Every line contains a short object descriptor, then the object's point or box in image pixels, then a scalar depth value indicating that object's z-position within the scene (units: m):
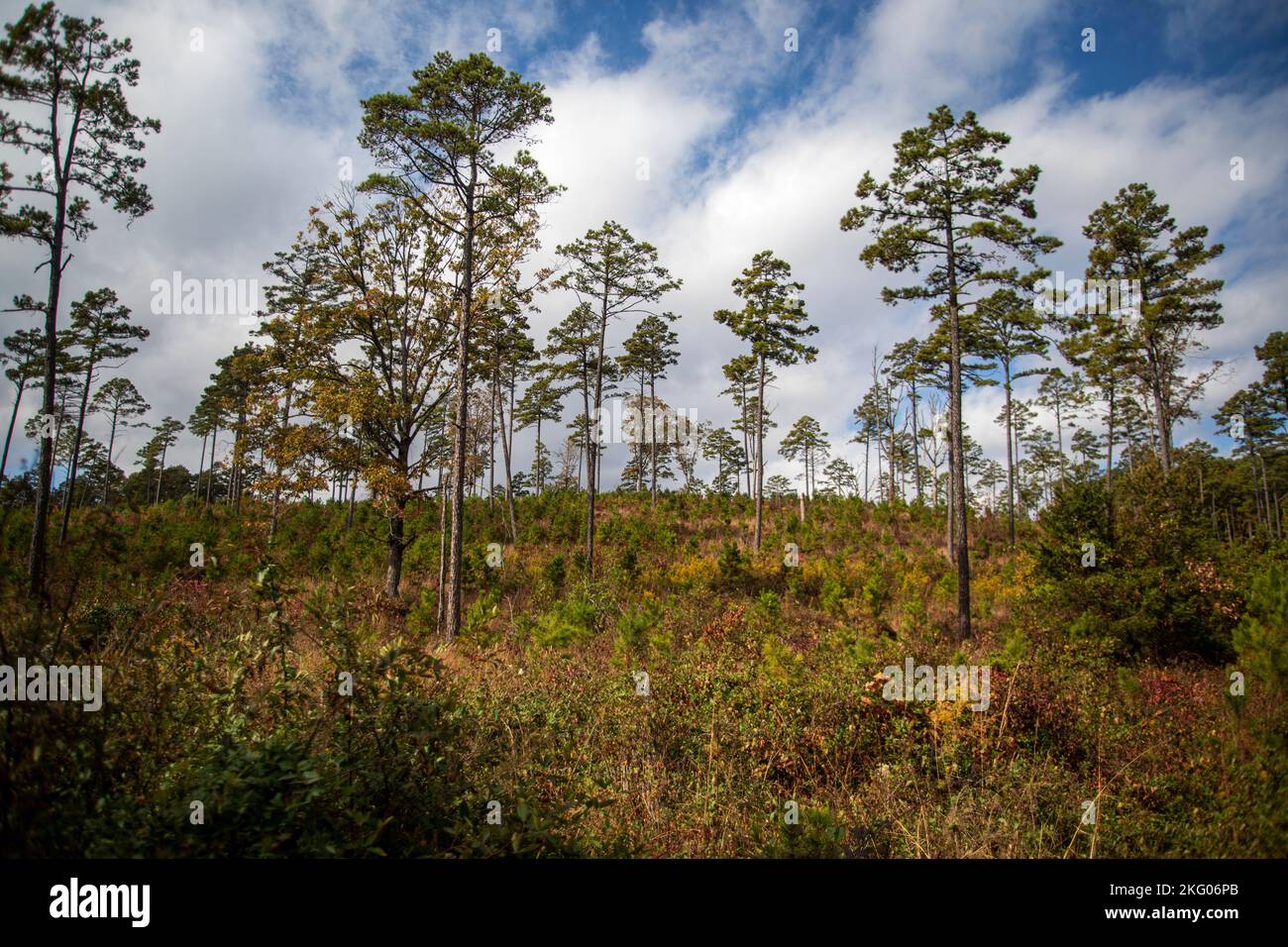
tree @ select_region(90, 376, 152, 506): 36.94
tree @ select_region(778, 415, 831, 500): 45.91
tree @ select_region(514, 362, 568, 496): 23.92
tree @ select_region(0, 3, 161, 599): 13.31
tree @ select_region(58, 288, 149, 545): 23.80
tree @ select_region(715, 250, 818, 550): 23.17
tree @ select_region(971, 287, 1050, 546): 15.08
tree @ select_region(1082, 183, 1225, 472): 18.72
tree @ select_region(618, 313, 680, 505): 25.22
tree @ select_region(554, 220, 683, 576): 21.27
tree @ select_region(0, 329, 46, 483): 24.14
